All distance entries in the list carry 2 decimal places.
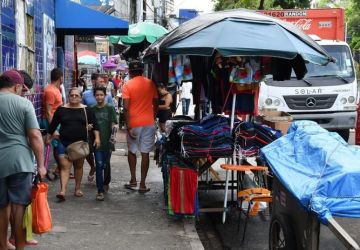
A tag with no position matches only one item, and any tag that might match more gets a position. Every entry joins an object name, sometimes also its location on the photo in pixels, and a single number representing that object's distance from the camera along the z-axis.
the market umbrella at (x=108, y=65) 25.41
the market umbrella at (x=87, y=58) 23.64
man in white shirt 19.77
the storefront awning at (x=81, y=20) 10.59
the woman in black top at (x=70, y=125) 7.34
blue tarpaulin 3.66
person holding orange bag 4.83
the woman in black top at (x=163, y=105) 10.11
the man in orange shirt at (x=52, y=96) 8.59
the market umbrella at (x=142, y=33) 14.26
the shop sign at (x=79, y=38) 15.15
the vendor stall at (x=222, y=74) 6.10
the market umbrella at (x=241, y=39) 5.99
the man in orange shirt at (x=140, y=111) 8.17
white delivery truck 12.68
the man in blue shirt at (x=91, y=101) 8.91
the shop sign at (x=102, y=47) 29.36
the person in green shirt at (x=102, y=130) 7.77
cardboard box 7.58
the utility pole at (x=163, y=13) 51.34
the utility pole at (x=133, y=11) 39.54
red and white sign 13.86
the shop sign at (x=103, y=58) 25.92
